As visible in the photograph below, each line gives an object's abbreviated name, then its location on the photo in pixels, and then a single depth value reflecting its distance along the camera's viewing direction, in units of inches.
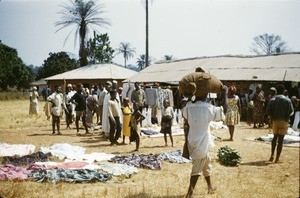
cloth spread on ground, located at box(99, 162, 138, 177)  243.3
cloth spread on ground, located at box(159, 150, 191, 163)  293.1
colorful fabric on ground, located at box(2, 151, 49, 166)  274.0
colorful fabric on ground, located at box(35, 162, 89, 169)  257.8
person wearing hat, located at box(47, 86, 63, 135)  438.6
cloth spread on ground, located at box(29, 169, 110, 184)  224.7
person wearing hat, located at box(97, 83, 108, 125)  469.2
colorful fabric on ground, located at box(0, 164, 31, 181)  224.2
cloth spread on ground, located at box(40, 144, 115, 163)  299.3
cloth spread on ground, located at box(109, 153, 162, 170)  270.2
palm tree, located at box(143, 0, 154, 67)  984.3
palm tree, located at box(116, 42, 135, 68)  2854.3
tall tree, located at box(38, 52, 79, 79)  1893.5
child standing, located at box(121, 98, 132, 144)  373.1
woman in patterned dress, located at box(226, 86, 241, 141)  390.6
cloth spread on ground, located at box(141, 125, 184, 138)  461.0
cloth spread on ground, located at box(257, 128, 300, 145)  390.9
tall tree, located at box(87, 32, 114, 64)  1368.2
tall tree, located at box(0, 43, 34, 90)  1713.6
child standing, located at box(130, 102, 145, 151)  336.2
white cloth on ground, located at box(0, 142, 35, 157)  313.2
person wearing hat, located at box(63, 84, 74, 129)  517.7
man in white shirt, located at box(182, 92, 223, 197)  177.8
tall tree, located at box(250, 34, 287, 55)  1952.4
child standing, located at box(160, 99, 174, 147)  360.2
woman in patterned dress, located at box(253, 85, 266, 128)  514.8
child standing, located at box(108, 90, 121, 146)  372.8
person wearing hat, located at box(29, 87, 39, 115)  680.4
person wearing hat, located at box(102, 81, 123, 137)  404.7
